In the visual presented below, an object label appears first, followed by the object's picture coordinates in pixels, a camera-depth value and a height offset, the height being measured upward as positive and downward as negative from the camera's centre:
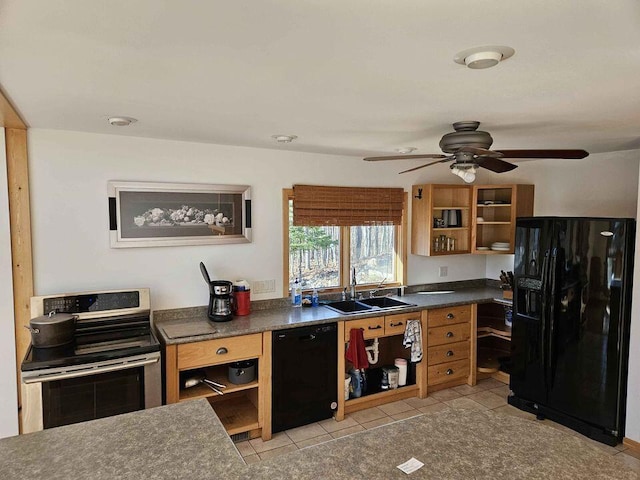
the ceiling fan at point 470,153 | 2.57 +0.40
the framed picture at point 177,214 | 3.19 +0.04
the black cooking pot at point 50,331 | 2.62 -0.67
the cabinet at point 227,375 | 2.94 -1.14
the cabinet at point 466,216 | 4.30 +0.03
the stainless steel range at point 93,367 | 2.45 -0.85
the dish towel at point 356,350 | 3.53 -1.05
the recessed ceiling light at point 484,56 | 1.48 +0.56
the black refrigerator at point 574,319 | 3.20 -0.77
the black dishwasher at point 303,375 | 3.28 -1.19
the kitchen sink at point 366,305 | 3.89 -0.78
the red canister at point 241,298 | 3.50 -0.63
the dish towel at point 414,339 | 3.82 -1.03
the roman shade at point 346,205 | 3.87 +0.12
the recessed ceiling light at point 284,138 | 3.13 +0.58
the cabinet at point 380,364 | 3.57 -1.32
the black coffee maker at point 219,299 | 3.30 -0.61
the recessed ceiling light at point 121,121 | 2.57 +0.58
